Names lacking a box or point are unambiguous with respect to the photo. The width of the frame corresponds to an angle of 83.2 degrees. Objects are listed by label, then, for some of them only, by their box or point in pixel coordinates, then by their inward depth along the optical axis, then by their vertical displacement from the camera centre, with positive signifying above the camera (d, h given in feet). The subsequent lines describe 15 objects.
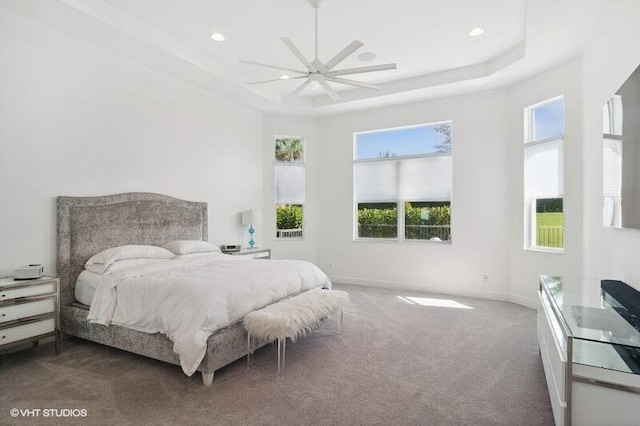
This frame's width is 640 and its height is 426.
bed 9.36 -1.12
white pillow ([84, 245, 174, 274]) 12.06 -1.57
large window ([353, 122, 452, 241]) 19.44 +1.59
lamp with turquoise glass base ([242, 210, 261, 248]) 19.20 -0.39
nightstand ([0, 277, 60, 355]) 9.61 -2.82
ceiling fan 10.57 +4.60
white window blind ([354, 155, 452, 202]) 19.36 +1.81
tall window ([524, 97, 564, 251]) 15.20 +1.60
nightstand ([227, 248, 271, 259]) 17.84 -2.17
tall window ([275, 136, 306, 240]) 22.26 +1.55
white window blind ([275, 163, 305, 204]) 22.24 +1.73
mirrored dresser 5.36 -2.41
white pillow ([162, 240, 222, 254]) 14.80 -1.52
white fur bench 9.25 -2.91
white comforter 8.86 -2.42
